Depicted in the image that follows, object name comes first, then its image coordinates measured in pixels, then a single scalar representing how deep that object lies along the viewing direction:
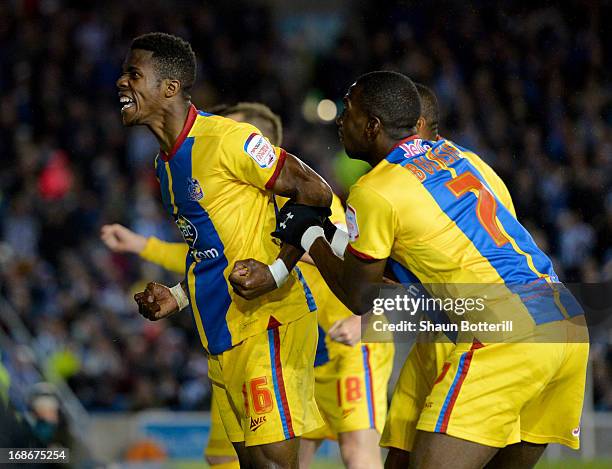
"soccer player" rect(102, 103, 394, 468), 12.75
